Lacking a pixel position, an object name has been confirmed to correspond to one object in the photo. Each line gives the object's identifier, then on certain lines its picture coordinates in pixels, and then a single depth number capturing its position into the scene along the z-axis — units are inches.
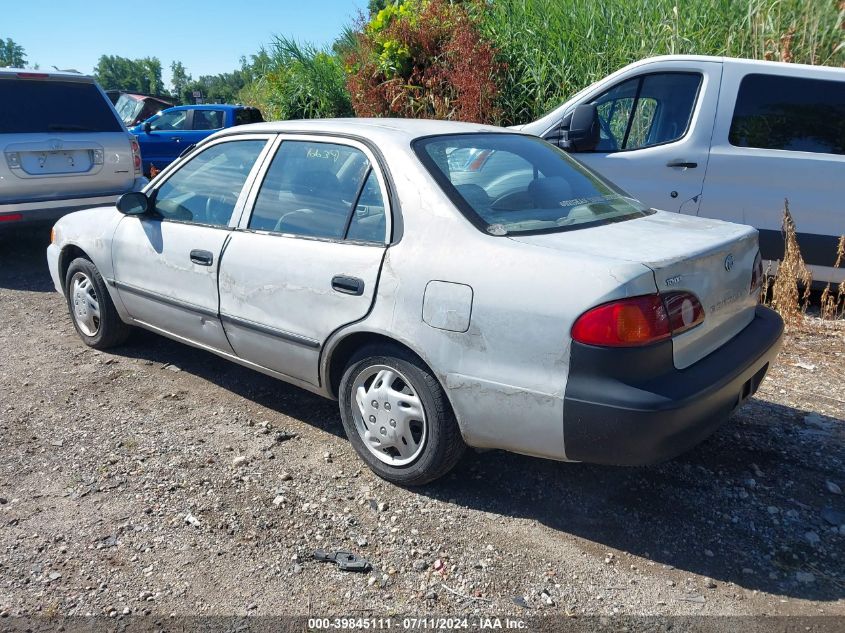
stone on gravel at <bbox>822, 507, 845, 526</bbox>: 119.6
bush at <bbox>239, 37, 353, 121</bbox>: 537.3
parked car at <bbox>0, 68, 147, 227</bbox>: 269.3
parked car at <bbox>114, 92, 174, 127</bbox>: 691.4
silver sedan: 103.6
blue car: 532.7
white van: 218.8
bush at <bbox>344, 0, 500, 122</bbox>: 380.2
